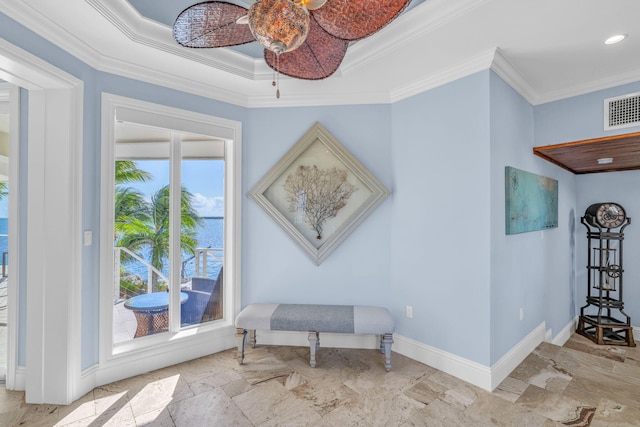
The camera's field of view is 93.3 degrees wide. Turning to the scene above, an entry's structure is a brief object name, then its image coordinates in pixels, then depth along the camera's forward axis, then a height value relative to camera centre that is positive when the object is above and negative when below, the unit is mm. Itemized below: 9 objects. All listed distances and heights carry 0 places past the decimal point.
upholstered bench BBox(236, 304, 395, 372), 2549 -908
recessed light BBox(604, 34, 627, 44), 2051 +1226
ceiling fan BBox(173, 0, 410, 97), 1034 +795
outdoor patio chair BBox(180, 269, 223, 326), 2879 -846
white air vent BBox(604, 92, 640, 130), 2459 +884
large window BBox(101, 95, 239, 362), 2496 -84
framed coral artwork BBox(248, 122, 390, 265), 2961 +231
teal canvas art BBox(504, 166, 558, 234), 2475 +140
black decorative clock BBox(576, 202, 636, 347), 3461 -714
